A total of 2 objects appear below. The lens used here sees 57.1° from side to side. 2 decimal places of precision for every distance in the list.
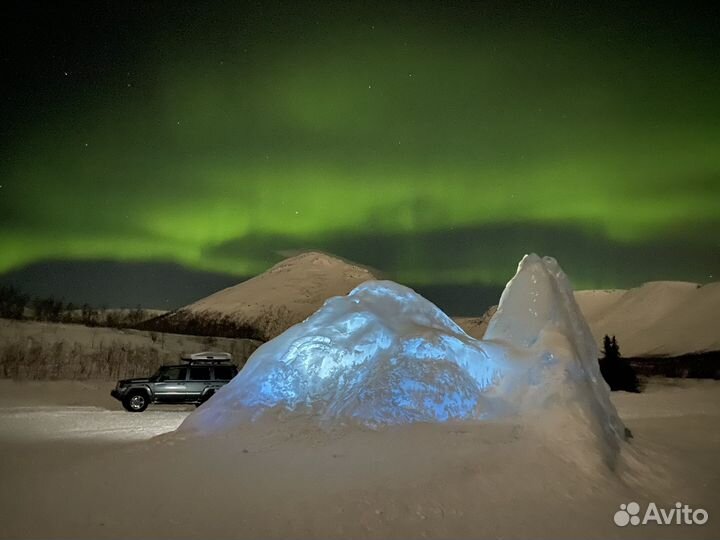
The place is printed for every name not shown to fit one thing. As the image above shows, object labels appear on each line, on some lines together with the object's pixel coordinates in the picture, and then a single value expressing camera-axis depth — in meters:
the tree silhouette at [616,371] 37.72
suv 23.94
